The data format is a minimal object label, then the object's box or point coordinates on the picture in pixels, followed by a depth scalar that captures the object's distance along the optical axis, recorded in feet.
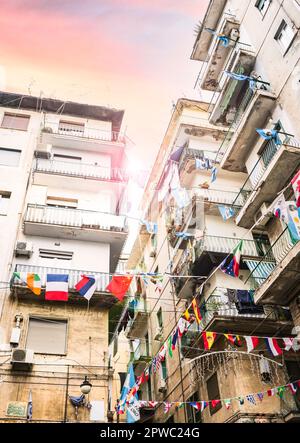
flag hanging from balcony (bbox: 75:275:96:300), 49.47
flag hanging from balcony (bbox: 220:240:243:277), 40.20
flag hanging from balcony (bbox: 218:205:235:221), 54.44
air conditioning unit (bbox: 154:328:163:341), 78.07
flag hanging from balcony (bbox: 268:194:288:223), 37.14
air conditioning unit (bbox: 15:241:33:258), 62.28
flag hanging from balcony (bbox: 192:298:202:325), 43.56
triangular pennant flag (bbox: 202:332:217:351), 45.96
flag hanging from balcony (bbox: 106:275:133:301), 51.29
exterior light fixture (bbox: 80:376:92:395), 46.93
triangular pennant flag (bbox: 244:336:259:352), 42.92
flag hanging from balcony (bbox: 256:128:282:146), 46.91
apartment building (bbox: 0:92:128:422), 51.31
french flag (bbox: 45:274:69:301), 50.19
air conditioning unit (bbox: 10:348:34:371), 50.57
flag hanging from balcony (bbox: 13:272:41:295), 50.88
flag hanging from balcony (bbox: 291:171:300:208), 34.50
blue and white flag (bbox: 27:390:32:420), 47.75
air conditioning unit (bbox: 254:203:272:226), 49.89
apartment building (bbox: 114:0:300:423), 47.67
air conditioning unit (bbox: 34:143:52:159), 77.71
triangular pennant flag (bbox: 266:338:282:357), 42.12
